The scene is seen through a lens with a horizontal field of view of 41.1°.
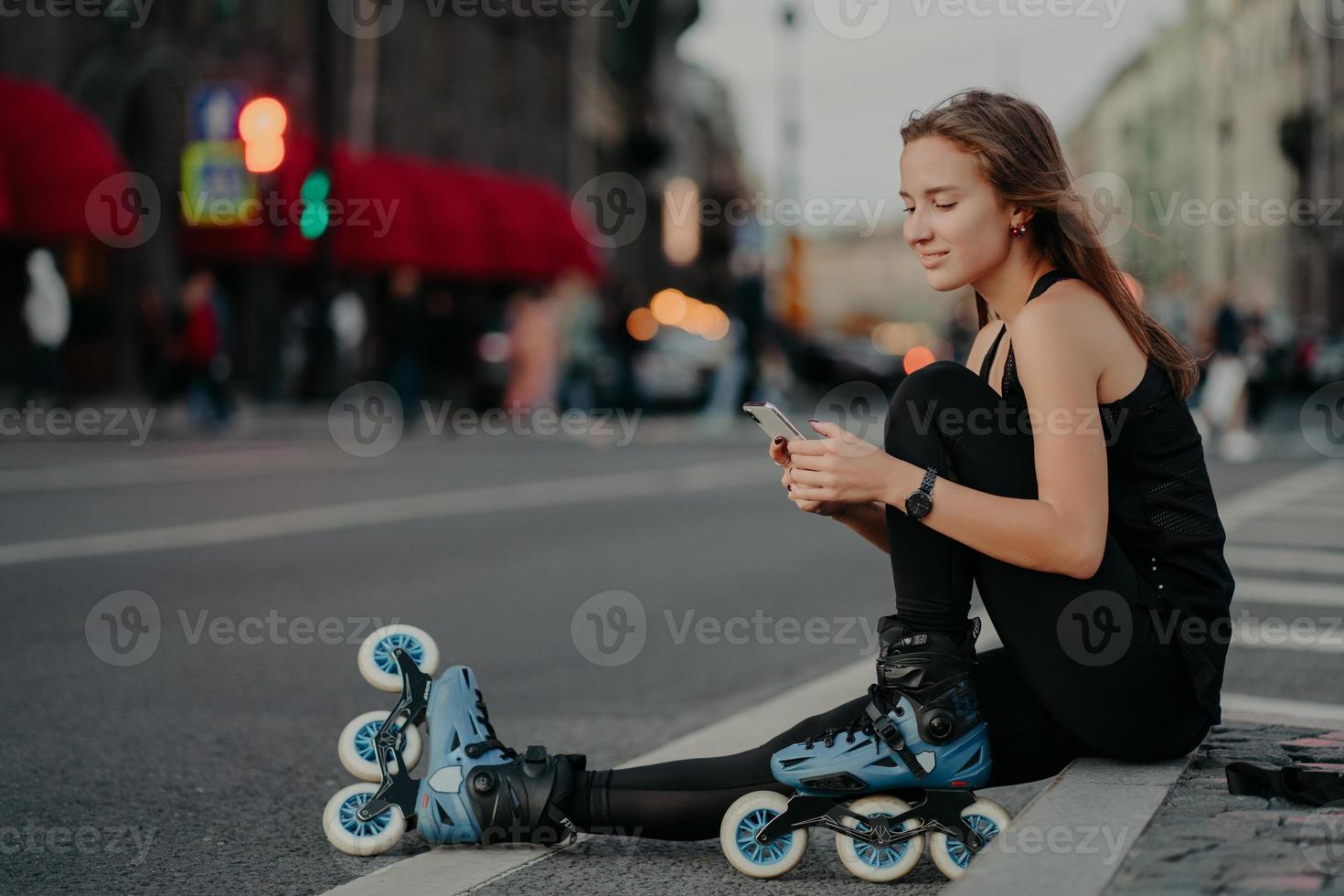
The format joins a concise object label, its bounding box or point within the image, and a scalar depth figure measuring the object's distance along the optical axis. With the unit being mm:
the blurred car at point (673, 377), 28250
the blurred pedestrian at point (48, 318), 19469
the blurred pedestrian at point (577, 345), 23234
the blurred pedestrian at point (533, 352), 22141
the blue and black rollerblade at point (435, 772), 3441
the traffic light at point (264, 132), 22391
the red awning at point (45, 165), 21656
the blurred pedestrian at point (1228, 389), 18297
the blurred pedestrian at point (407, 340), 21641
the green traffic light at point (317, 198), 23828
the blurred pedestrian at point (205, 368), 19938
